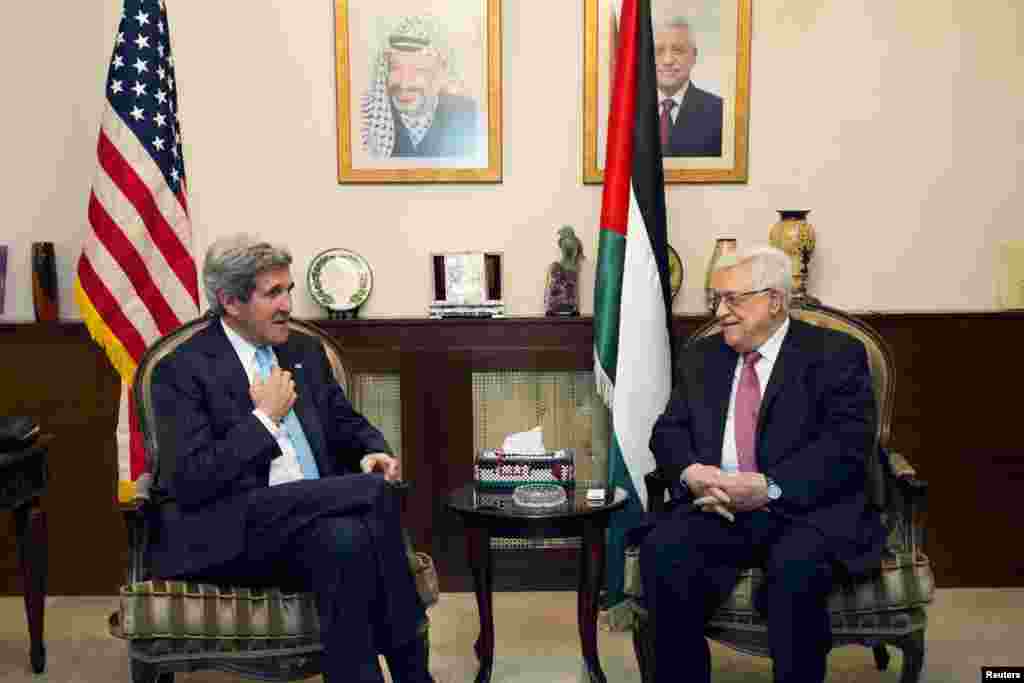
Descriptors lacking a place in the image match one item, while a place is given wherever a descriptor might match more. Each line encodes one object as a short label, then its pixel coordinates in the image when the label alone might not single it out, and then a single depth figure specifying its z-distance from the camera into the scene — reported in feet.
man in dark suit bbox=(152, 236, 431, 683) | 9.34
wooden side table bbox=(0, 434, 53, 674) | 11.96
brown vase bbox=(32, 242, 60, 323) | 14.51
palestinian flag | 13.12
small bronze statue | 14.51
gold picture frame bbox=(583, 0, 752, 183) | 14.60
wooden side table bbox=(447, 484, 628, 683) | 10.75
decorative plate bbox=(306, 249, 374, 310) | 14.71
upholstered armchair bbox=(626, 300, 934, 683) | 9.83
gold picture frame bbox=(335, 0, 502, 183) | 14.60
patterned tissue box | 11.57
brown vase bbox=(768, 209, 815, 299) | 14.25
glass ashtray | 10.96
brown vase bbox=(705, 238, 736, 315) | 14.40
